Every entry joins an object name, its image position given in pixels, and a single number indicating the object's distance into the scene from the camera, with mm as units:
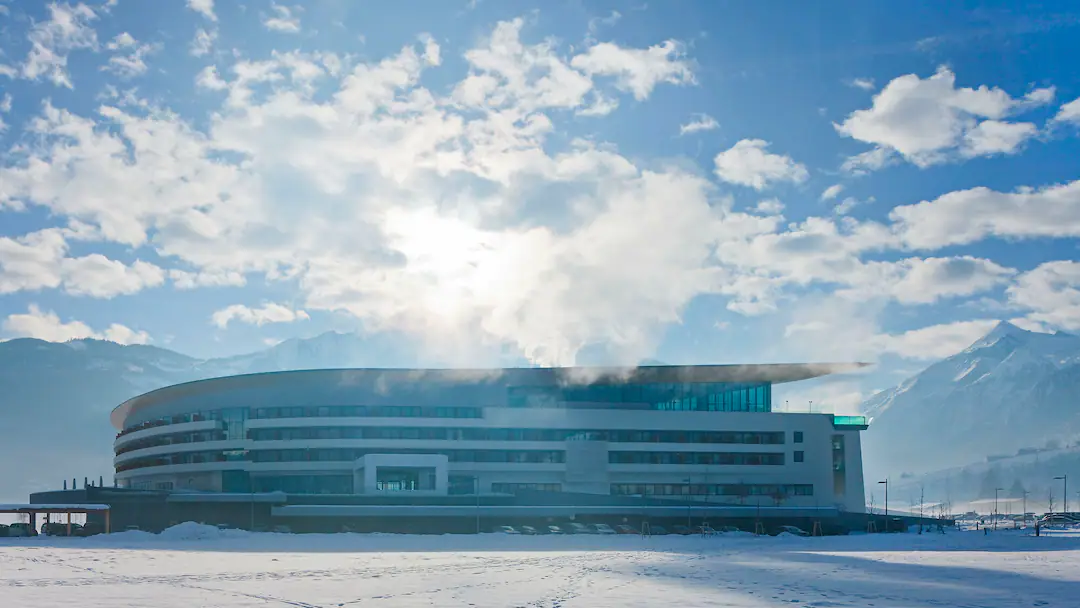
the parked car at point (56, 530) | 79500
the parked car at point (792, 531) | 97250
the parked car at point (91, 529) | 81250
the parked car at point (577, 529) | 91250
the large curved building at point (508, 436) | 104688
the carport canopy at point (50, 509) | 79562
